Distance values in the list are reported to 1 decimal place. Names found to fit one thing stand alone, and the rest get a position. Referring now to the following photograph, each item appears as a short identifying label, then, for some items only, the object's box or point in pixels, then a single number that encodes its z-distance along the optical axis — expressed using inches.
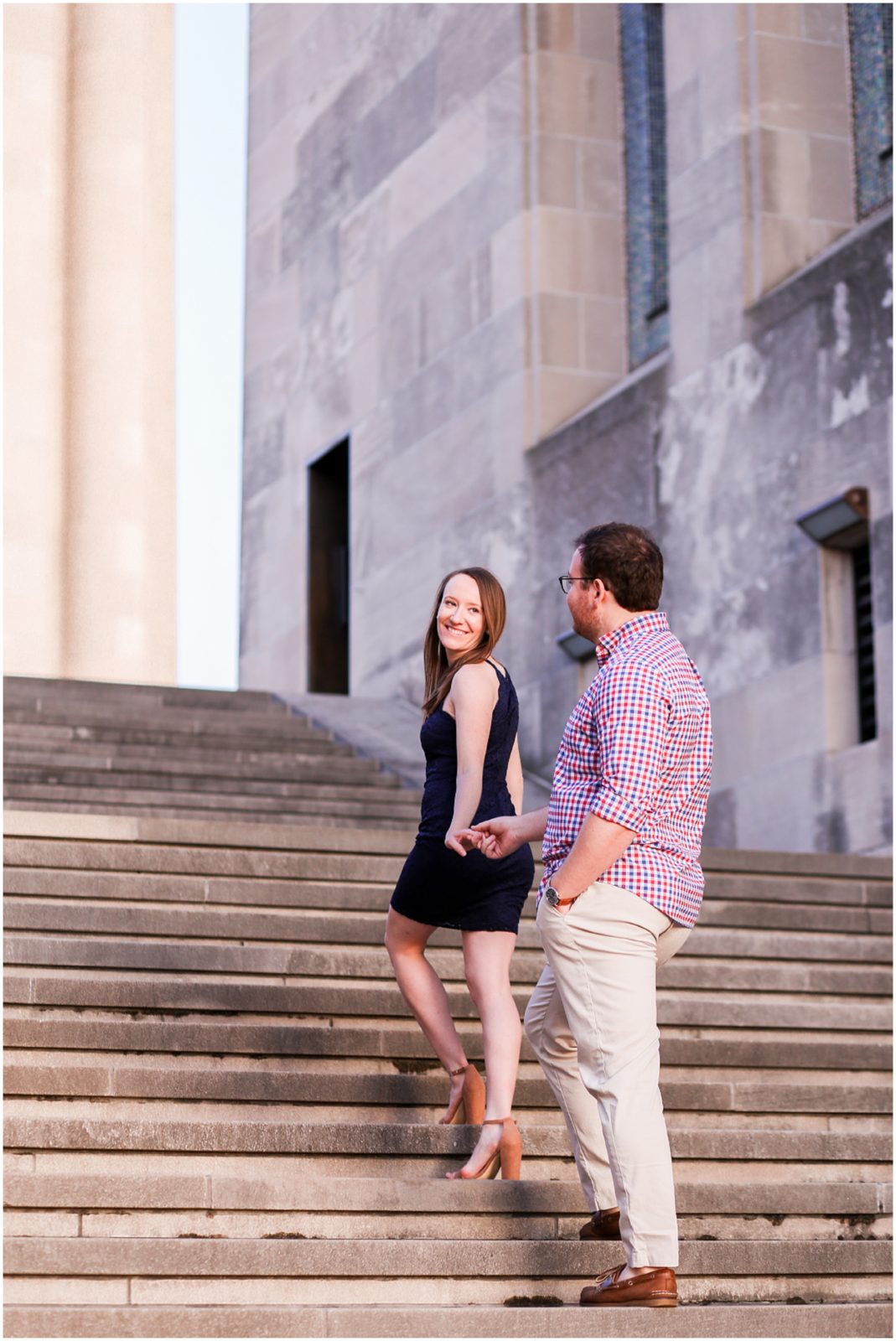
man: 313.2
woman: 371.2
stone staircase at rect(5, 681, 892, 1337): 334.3
